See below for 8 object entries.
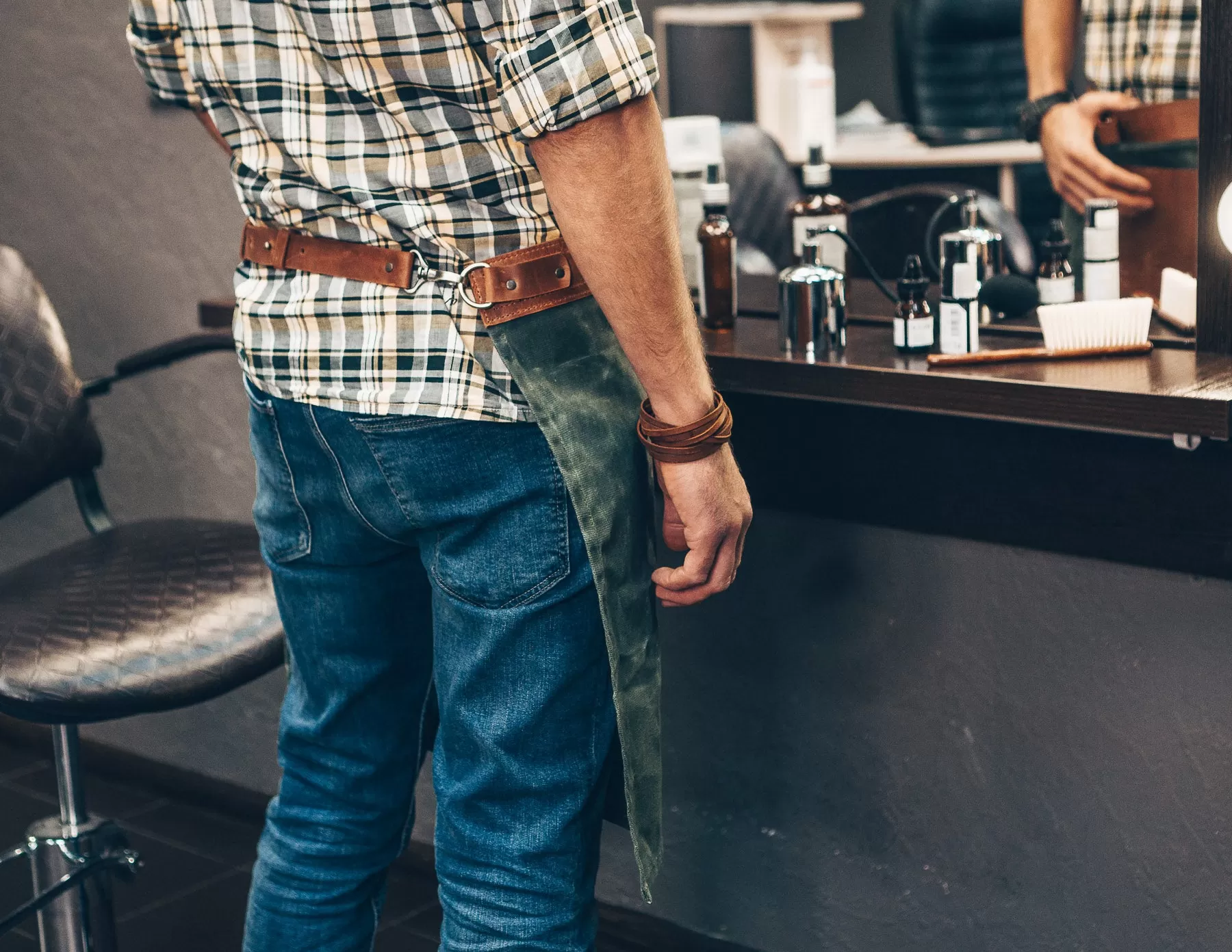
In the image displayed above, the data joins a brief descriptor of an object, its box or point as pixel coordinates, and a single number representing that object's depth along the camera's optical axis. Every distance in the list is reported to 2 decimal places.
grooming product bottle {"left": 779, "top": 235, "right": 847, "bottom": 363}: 1.45
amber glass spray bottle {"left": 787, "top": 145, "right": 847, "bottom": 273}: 1.70
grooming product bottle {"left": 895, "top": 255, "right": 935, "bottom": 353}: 1.40
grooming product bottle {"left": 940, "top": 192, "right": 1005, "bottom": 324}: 1.46
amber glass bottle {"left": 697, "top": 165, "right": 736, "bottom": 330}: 1.66
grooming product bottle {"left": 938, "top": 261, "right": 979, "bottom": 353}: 1.38
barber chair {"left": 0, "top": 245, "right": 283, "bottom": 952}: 1.56
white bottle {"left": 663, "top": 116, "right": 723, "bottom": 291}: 1.82
